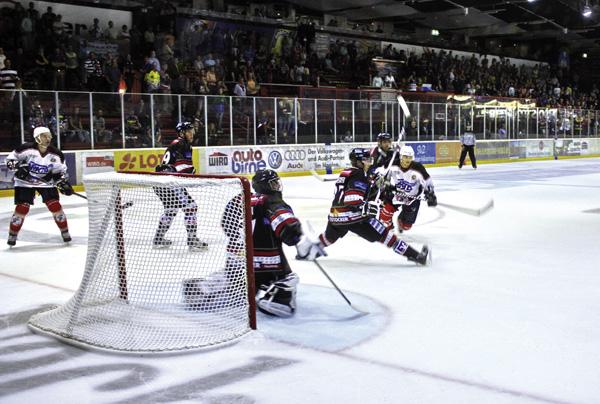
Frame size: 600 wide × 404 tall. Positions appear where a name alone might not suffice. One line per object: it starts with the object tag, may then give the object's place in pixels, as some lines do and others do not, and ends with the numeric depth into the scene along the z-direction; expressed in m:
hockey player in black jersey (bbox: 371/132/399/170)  7.92
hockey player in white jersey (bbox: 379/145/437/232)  7.57
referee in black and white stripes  20.57
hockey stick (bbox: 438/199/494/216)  6.91
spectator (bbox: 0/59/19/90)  13.65
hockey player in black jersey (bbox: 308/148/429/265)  5.81
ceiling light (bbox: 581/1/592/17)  24.95
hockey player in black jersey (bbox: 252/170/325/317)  4.38
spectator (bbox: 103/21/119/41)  18.60
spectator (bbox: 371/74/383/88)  23.98
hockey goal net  4.08
